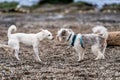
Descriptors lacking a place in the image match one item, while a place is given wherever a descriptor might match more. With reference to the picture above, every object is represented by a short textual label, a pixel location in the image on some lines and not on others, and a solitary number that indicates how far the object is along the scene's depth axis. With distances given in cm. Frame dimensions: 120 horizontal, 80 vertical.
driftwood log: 1351
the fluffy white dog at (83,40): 1072
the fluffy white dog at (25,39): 1084
